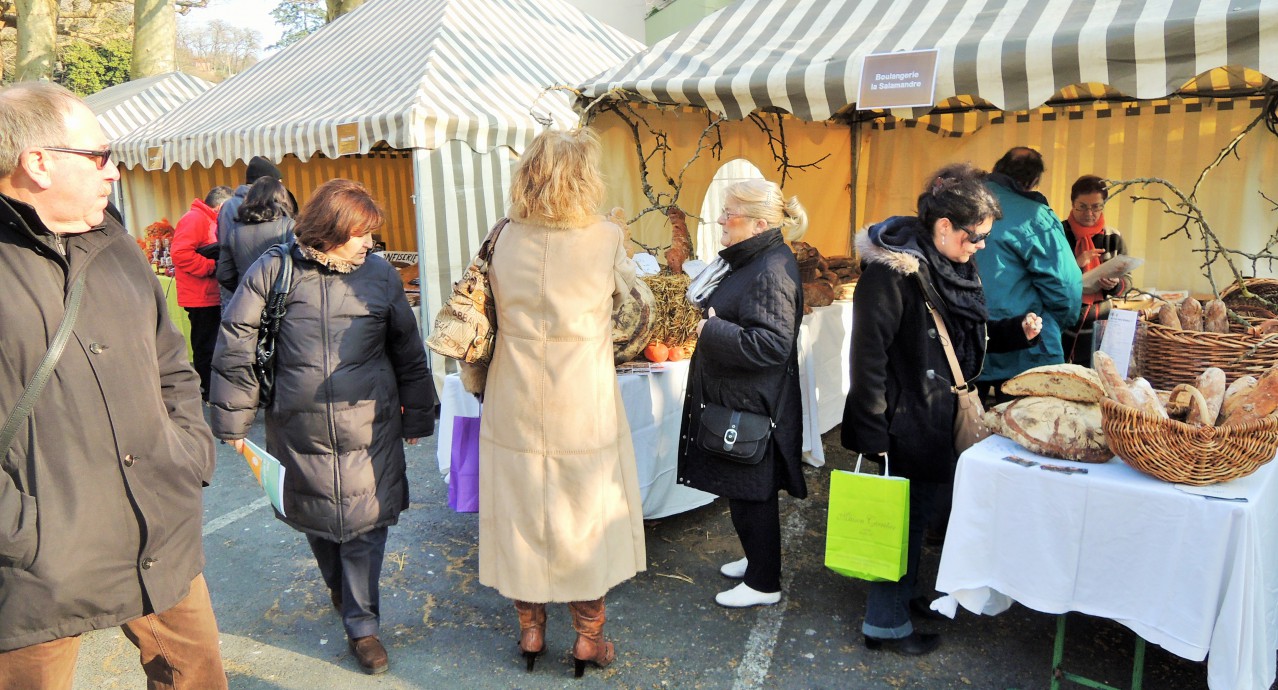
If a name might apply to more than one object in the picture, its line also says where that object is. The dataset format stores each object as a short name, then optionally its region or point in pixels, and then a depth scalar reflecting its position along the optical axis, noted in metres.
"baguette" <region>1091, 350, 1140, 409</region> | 2.26
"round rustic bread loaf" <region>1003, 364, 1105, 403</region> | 2.45
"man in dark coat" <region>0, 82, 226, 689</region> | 1.62
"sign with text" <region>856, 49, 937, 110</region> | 3.69
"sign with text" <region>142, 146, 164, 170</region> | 8.70
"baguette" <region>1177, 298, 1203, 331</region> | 2.75
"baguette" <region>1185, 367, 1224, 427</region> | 2.27
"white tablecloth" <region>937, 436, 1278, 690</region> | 2.07
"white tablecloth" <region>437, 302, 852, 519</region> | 3.74
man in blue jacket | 3.57
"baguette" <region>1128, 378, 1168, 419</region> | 2.21
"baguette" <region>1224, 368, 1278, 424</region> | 2.14
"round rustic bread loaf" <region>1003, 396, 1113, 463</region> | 2.38
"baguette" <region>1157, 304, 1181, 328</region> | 2.74
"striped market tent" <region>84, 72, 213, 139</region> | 11.29
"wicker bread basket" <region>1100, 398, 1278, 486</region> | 2.10
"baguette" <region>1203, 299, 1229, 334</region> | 2.74
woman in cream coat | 2.60
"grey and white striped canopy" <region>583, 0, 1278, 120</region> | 3.13
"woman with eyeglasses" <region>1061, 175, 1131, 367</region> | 4.50
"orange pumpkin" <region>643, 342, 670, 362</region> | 3.89
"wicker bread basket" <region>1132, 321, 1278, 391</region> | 2.55
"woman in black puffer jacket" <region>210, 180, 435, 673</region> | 2.69
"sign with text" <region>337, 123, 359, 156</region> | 6.37
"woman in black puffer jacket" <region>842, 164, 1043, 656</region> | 2.77
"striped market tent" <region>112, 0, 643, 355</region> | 6.40
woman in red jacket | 6.04
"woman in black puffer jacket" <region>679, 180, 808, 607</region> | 2.90
